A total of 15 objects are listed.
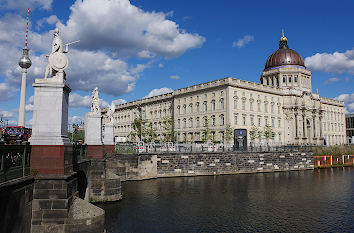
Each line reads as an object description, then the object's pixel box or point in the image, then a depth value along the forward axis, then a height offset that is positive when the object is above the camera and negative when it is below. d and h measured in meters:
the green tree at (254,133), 70.94 +2.86
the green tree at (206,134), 66.98 +2.65
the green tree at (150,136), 72.87 +2.36
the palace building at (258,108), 71.61 +10.13
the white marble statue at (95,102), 25.83 +3.61
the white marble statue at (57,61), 12.93 +3.54
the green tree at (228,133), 66.38 +2.66
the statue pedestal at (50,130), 11.96 +0.62
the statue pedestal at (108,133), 30.73 +1.23
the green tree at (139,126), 80.94 +5.26
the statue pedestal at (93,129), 25.08 +1.35
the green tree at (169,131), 82.00 +4.08
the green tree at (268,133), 73.25 +3.05
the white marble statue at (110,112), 31.78 +3.44
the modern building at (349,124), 124.12 +8.61
